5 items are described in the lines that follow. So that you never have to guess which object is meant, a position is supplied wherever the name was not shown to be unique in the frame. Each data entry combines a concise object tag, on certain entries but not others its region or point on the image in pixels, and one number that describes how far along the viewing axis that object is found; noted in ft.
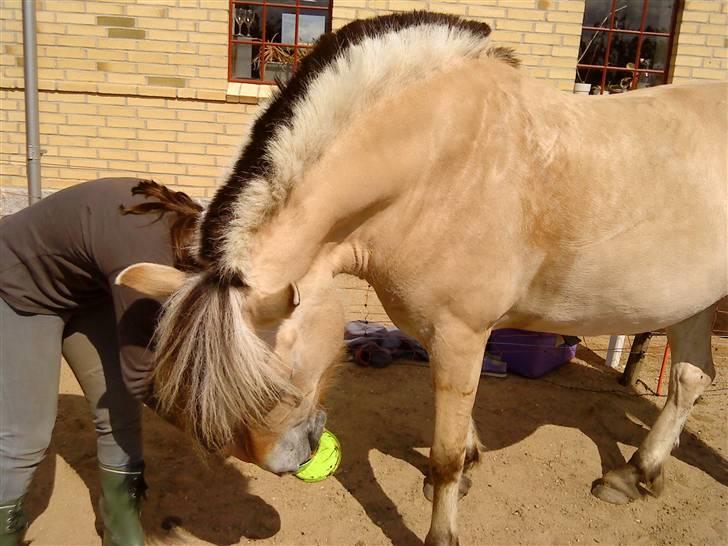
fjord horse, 5.48
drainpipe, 17.57
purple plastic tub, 13.65
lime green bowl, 9.53
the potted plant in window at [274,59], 21.04
